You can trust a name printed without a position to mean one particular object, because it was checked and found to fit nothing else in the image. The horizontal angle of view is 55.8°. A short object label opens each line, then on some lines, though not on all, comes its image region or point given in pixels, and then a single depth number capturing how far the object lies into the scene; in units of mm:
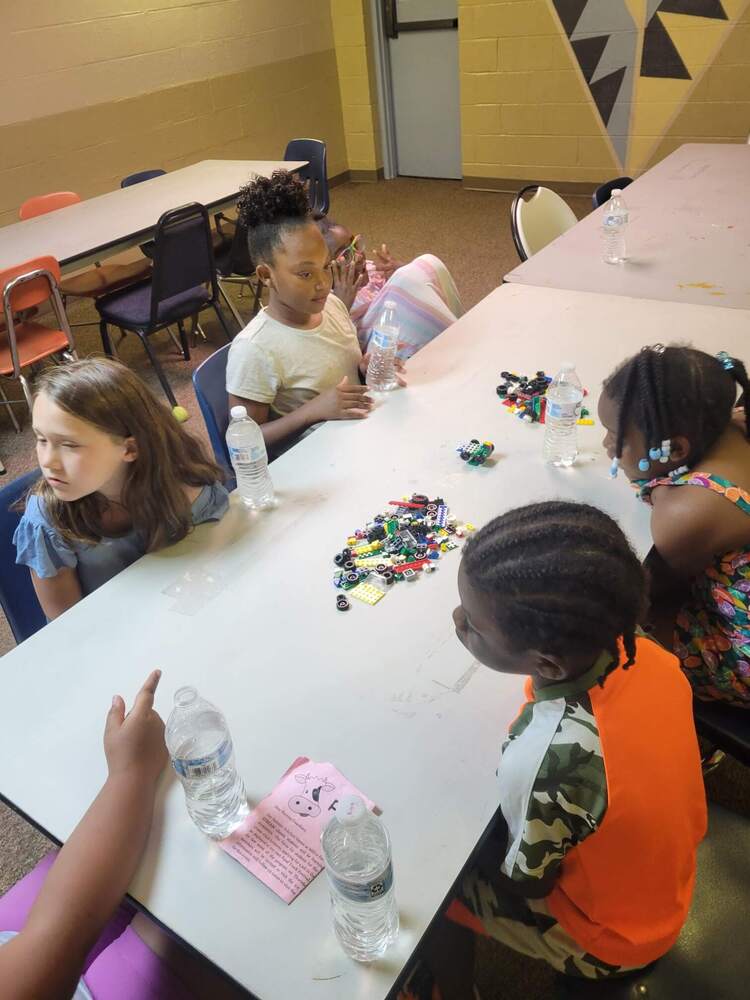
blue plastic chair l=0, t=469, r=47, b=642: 1374
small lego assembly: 1558
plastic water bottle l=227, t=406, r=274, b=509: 1446
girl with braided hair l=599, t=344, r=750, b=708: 1229
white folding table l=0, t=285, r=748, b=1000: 822
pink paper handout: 851
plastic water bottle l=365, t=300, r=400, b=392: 1886
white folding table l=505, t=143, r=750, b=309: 2301
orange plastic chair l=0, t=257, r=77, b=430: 2906
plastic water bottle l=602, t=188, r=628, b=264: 2582
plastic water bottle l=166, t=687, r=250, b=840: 899
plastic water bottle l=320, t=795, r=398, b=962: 742
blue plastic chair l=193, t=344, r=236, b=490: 1761
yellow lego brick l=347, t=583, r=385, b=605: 1237
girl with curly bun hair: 1797
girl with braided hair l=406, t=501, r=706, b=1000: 801
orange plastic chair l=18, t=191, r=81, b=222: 4055
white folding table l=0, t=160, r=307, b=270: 3326
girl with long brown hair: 1249
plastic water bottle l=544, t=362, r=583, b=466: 1519
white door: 5961
